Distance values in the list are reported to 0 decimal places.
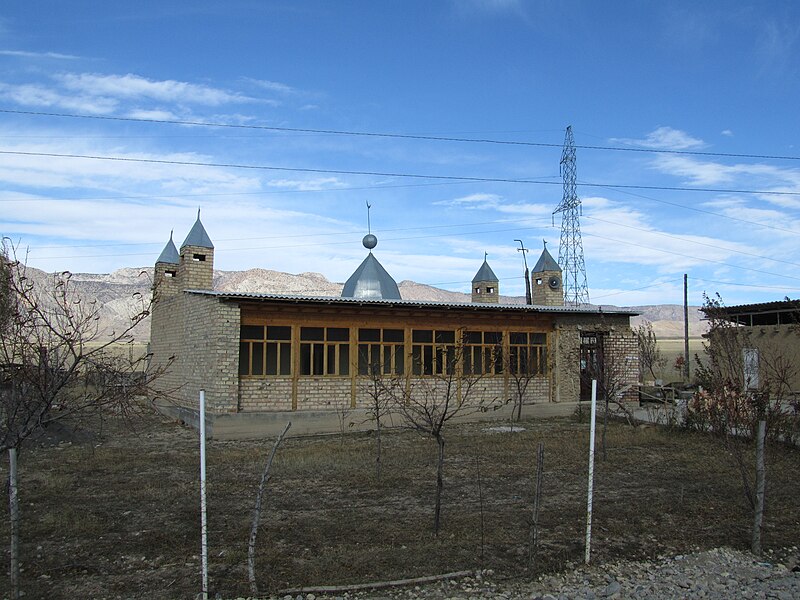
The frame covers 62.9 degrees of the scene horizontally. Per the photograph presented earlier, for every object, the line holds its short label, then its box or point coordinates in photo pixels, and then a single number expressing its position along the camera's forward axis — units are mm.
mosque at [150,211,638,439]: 16656
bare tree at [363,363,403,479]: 17203
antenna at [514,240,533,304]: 36703
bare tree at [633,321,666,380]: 24781
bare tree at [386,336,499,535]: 18266
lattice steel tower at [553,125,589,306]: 39094
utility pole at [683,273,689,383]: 33038
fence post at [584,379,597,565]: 6399
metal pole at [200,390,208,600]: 5410
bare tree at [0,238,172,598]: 5160
